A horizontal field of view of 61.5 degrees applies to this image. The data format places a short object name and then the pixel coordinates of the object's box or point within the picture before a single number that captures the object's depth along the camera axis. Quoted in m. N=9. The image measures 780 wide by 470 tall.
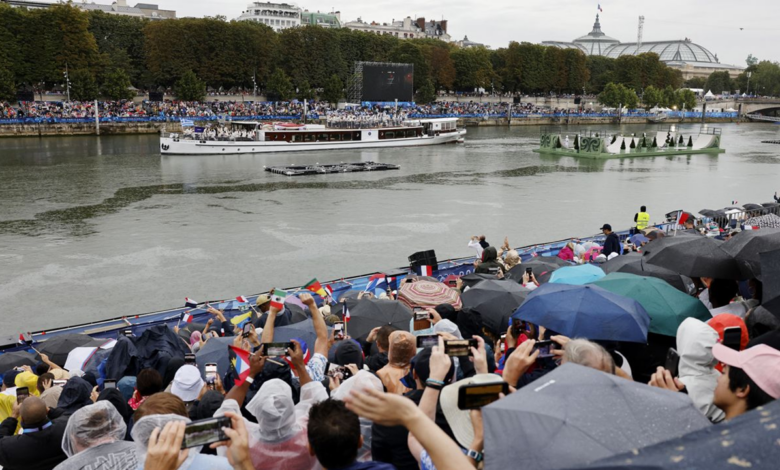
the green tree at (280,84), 66.19
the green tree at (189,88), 60.78
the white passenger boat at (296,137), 43.25
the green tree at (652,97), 95.00
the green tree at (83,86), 55.09
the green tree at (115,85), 57.25
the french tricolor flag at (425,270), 10.34
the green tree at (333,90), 68.69
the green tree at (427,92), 78.19
